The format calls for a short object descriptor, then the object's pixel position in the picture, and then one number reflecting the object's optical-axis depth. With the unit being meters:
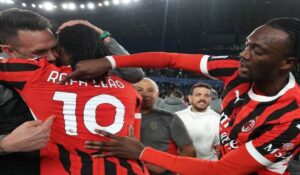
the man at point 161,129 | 3.05
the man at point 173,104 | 5.04
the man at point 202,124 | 3.73
